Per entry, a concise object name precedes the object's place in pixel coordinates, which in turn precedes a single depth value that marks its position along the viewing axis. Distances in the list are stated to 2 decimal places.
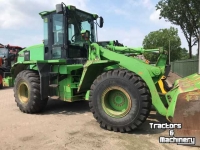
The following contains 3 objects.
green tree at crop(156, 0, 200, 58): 13.67
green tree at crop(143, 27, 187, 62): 38.86
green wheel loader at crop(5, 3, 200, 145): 2.91
